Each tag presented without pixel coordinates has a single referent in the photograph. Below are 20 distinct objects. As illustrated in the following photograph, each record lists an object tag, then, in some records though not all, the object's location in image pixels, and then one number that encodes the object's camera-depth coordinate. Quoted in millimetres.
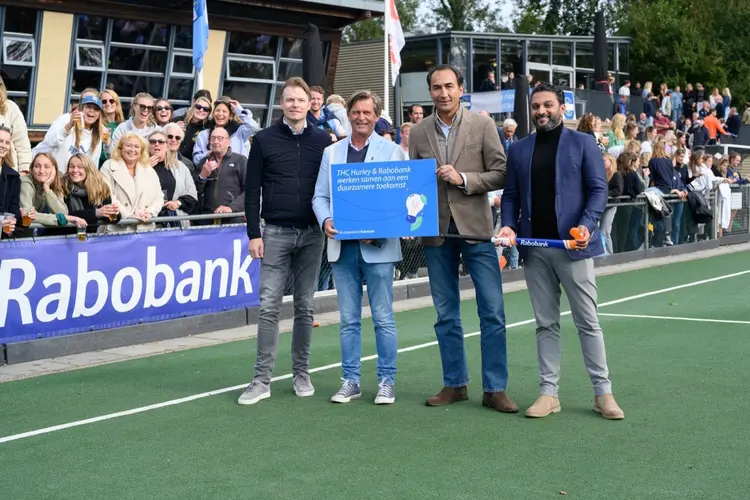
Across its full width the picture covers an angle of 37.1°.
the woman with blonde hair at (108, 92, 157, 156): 12367
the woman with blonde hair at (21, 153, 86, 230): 10352
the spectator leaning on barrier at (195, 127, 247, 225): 12523
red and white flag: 19594
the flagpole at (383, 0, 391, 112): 19612
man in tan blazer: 7574
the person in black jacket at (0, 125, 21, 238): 9945
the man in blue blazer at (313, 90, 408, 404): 7824
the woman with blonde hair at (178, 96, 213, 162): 13344
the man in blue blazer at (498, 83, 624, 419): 7277
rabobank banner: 9914
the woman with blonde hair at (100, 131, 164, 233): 11234
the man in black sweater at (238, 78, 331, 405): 7973
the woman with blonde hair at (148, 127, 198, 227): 11867
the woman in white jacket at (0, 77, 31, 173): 11547
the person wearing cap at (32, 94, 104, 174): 11750
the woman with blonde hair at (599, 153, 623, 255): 18859
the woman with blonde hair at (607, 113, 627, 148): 20719
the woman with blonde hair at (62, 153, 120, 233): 10797
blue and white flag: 16250
